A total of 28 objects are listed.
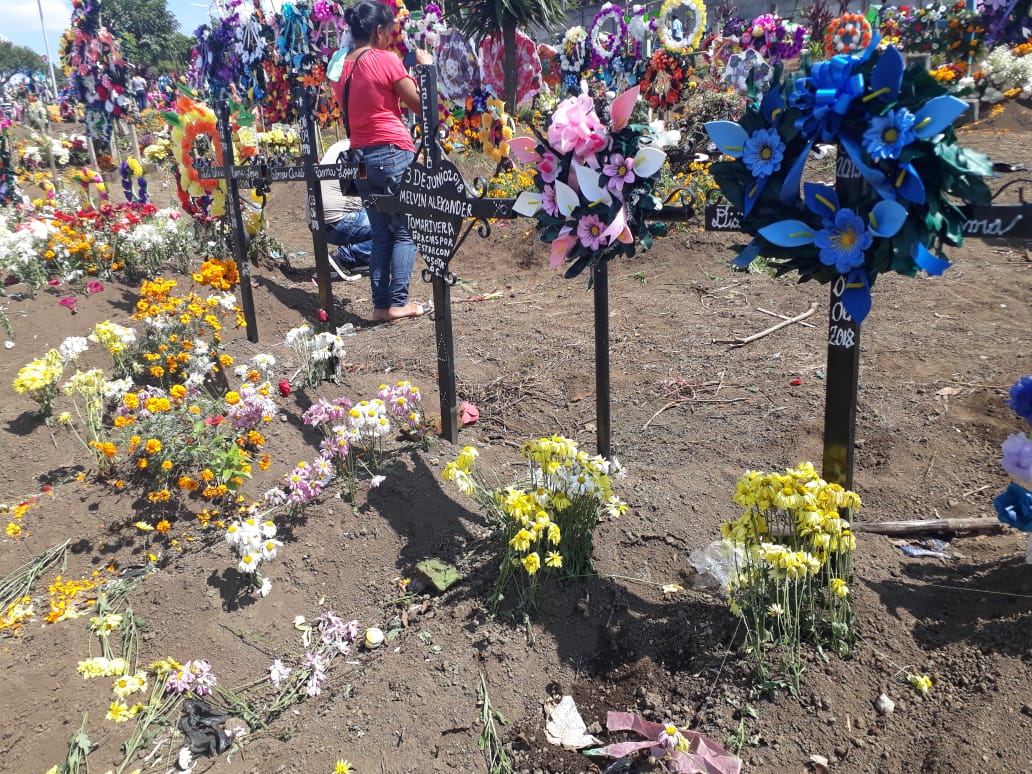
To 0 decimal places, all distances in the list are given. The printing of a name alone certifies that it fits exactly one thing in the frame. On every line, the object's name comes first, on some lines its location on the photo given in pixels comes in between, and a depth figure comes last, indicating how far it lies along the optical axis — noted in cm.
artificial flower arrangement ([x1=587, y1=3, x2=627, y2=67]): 1502
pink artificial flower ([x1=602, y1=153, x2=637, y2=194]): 254
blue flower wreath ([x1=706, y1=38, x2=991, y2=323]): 180
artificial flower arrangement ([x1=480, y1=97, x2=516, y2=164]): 1139
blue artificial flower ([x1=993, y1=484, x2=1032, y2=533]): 200
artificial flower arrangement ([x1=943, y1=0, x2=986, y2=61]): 1060
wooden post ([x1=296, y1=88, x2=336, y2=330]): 461
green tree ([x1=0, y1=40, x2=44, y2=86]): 6352
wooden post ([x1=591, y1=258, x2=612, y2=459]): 278
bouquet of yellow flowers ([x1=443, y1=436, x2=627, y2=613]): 238
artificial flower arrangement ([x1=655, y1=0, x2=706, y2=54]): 1460
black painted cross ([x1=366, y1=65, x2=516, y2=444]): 326
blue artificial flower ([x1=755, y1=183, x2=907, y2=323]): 191
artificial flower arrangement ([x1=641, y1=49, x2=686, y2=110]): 1298
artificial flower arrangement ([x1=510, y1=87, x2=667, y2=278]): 254
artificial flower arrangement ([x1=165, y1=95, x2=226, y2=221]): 680
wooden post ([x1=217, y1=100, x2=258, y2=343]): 516
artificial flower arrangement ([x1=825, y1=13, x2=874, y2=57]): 1083
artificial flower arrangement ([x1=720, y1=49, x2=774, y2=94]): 1429
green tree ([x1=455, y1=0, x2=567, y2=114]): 1875
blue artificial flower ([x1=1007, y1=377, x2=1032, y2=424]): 194
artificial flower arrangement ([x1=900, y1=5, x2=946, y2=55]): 1394
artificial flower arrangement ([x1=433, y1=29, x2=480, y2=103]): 1480
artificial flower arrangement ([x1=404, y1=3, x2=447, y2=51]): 1533
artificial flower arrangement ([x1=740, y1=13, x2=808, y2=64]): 1568
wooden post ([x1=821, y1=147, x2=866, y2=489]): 214
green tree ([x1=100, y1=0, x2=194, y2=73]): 4900
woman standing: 483
